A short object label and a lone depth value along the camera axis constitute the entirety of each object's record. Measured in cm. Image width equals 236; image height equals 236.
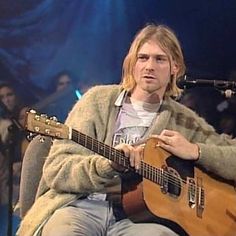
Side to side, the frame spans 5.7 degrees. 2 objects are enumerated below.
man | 739
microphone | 746
